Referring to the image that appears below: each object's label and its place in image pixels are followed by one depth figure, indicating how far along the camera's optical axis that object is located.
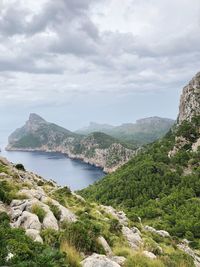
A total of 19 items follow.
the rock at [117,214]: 22.81
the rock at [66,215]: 14.83
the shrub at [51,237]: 10.45
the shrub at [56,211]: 15.03
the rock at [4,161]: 29.34
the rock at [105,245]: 11.89
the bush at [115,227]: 17.11
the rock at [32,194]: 17.73
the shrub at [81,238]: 10.75
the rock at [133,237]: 15.62
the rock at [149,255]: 11.65
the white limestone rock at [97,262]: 9.00
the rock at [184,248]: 21.11
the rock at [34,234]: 10.46
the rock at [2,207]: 14.59
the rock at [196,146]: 66.35
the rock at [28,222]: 12.29
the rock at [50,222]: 12.84
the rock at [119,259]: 10.89
